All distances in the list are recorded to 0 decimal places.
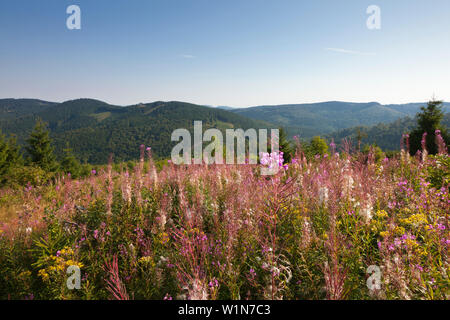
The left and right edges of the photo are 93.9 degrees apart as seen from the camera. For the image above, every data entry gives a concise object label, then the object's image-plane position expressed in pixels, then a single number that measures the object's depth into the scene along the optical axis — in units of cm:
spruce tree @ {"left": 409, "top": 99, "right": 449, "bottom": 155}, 2373
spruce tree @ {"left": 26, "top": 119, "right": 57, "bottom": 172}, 3444
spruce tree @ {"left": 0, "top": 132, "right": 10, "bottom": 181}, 2990
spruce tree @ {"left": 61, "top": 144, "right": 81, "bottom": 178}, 4418
